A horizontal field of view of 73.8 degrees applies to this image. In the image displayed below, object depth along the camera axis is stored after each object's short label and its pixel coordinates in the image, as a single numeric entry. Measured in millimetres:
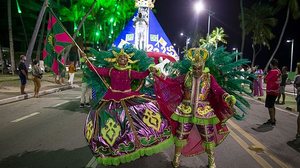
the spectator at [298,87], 5108
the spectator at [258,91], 12074
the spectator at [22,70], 9673
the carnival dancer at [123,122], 3087
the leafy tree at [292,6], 24569
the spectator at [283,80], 9815
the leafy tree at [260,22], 35720
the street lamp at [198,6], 15414
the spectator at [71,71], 13696
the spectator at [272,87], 6004
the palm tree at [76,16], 18810
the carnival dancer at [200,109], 3383
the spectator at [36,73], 9494
